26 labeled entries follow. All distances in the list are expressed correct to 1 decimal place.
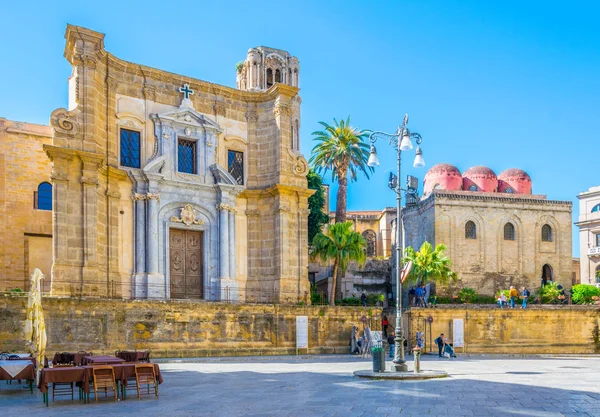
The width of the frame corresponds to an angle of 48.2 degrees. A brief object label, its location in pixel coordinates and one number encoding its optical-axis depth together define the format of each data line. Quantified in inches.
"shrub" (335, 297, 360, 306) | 1643.2
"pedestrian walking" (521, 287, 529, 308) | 1491.3
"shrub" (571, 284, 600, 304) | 1749.5
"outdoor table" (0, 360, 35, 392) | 588.4
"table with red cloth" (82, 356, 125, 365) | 643.5
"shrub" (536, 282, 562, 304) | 1792.6
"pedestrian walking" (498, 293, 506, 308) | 1511.9
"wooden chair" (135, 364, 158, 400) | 570.3
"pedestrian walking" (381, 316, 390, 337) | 1342.3
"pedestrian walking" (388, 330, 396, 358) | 1241.6
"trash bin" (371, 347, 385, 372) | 788.6
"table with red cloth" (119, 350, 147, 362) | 767.1
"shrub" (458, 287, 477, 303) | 1756.9
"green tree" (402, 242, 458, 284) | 1631.4
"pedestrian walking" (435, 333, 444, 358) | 1255.5
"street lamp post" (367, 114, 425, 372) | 814.5
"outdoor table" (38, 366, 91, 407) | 530.6
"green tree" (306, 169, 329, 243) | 1833.2
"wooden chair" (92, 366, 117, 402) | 551.8
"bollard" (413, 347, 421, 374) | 781.3
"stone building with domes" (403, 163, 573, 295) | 1888.5
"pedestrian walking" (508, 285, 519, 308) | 1495.2
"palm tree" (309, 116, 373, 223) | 1814.7
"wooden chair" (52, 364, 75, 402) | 568.4
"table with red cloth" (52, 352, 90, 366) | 717.3
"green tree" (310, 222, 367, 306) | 1510.8
